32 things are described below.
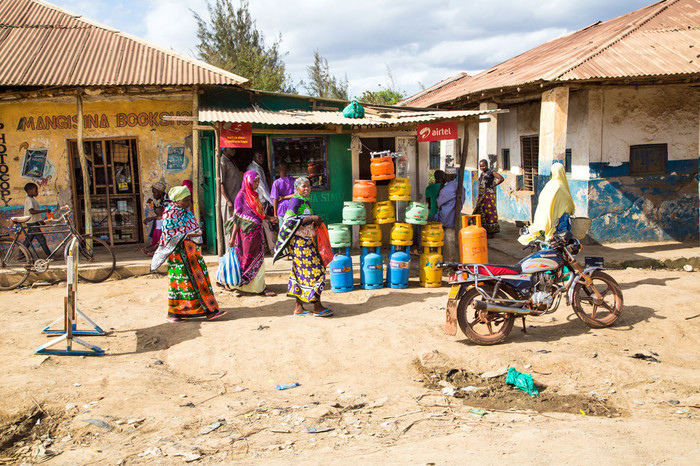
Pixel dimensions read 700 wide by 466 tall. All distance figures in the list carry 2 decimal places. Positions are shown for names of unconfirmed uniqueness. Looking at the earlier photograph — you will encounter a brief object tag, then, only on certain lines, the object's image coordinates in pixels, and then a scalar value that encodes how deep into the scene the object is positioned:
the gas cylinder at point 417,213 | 8.30
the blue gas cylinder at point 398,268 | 8.26
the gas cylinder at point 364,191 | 8.45
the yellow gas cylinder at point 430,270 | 8.34
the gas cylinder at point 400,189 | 8.45
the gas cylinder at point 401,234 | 8.16
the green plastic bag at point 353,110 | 9.64
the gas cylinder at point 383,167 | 8.52
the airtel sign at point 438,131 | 8.87
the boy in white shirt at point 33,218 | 9.17
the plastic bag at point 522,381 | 4.88
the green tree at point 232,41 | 28.45
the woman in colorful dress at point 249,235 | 7.68
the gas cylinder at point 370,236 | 8.24
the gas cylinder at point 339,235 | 8.05
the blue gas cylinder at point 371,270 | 8.27
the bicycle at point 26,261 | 8.95
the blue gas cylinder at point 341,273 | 8.10
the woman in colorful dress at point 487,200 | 11.43
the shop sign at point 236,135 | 8.56
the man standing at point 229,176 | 9.29
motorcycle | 5.80
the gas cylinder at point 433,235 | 8.24
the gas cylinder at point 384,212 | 8.41
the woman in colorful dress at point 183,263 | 6.57
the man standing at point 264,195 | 9.47
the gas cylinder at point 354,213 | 8.27
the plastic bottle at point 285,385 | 5.09
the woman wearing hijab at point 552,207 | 6.43
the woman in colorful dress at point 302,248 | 6.82
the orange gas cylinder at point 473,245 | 7.77
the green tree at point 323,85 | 33.41
